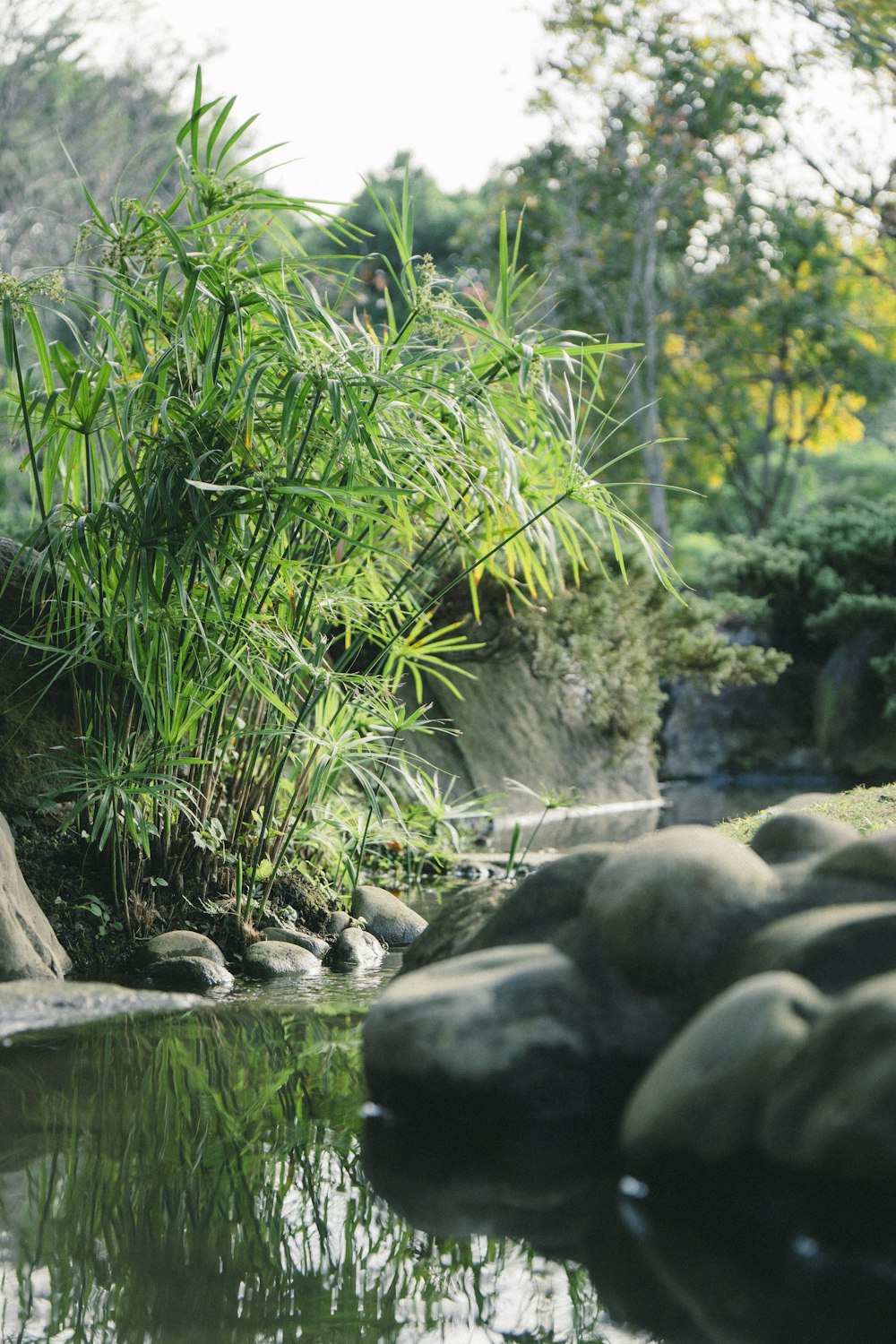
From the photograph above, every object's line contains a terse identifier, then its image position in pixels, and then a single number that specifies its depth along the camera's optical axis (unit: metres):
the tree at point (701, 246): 14.77
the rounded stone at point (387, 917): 4.14
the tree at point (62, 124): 14.99
